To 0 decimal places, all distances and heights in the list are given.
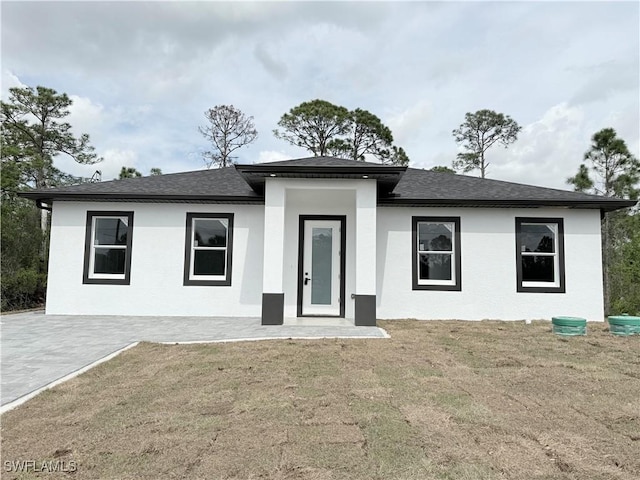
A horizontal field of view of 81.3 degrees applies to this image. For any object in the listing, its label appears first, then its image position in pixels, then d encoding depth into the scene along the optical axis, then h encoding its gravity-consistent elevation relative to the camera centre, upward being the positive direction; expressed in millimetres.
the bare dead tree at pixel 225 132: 26000 +9265
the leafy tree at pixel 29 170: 12820 +4664
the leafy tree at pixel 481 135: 27312 +9982
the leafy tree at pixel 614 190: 18578 +4174
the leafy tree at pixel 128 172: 25078 +6110
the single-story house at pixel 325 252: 9344 +347
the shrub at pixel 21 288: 12234 -927
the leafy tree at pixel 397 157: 26766 +7959
